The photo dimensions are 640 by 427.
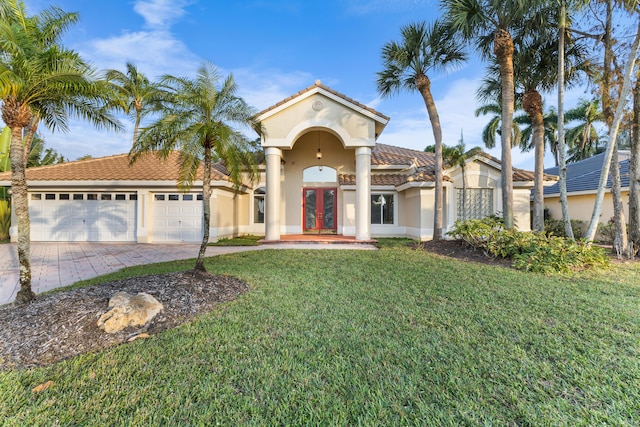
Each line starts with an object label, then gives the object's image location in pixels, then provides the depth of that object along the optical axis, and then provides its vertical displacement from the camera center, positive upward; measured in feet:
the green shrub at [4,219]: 50.78 -0.70
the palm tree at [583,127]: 79.87 +26.09
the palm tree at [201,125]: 22.36 +7.16
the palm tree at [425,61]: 40.45 +23.13
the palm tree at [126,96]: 18.22 +8.65
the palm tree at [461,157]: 47.80 +9.97
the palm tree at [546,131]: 84.69 +27.24
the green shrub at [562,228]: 52.06 -2.61
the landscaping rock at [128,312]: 13.64 -4.94
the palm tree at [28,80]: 14.61 +7.44
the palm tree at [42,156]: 70.78 +16.39
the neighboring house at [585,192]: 49.47 +4.19
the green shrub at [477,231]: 33.53 -2.00
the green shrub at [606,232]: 45.60 -3.06
